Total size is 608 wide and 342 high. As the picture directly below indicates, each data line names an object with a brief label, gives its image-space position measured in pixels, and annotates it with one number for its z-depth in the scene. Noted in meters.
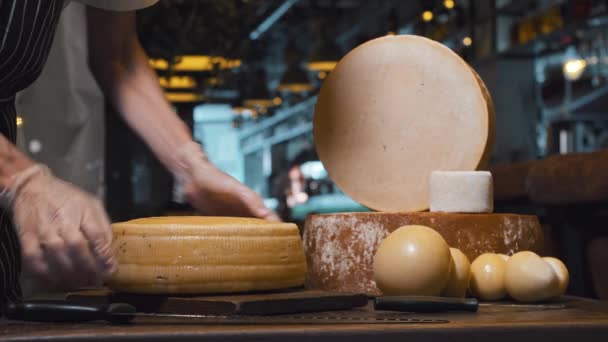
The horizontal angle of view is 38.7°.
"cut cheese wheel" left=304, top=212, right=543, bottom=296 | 1.29
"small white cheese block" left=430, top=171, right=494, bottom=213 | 1.29
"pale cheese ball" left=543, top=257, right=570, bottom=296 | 1.17
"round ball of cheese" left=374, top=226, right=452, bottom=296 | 1.08
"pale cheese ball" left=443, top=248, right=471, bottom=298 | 1.15
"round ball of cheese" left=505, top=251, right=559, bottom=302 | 1.14
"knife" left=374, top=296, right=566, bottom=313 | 0.96
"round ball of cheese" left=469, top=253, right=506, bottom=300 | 1.18
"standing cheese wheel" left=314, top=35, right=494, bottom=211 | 1.38
